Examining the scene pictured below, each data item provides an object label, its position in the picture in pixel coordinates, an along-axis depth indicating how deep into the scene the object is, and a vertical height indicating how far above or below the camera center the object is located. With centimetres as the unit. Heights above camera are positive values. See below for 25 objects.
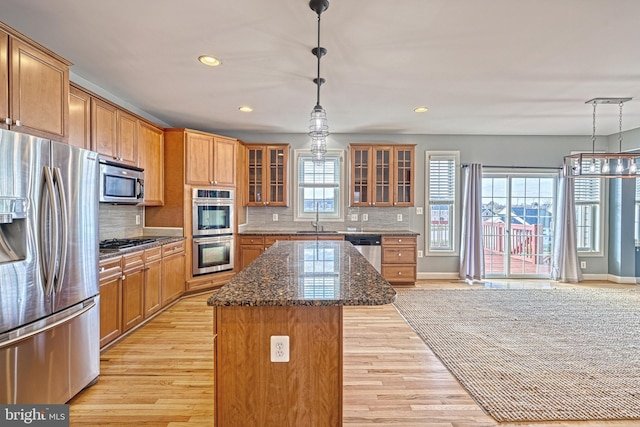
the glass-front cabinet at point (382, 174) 499 +63
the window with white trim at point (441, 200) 526 +21
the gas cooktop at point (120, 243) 271 -33
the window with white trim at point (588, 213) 526 +0
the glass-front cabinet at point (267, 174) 499 +63
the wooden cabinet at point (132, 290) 279 -77
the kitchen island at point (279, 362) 131 -67
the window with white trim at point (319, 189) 523 +40
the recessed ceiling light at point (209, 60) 256 +132
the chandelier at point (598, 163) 338 +62
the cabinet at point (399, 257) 470 -71
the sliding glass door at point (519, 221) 527 -15
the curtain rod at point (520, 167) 520 +79
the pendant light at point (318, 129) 223 +63
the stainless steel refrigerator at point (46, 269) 156 -35
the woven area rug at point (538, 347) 197 -123
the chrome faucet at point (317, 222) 517 -18
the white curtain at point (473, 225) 500 -22
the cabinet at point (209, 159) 403 +74
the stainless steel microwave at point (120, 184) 288 +28
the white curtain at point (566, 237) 504 -41
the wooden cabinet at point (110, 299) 247 -77
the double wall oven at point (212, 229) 407 -26
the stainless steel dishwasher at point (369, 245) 466 -52
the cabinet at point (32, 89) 172 +76
